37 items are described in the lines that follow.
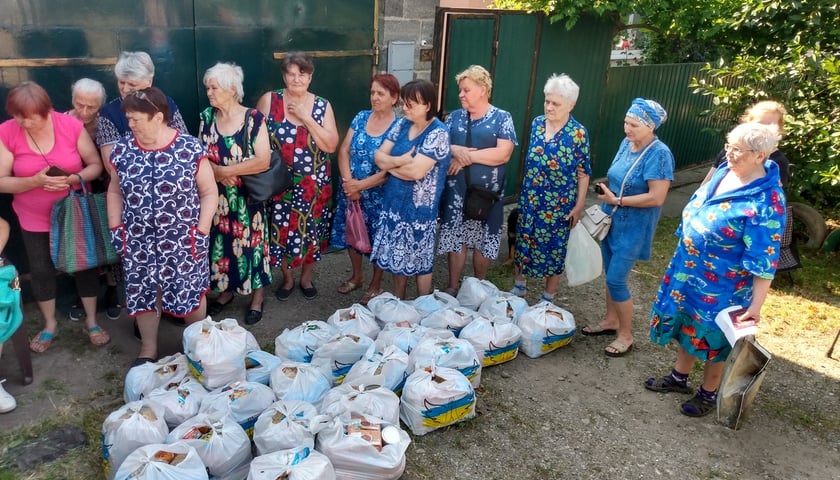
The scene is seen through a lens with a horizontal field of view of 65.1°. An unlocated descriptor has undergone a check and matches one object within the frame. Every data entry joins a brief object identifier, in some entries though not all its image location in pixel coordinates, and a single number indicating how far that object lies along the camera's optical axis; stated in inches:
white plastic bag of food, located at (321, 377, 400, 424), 123.9
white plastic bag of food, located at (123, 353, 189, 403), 133.4
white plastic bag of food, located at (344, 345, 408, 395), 136.0
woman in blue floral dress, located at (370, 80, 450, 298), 164.9
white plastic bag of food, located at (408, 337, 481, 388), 143.6
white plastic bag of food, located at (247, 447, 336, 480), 104.2
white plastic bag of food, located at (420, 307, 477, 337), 163.5
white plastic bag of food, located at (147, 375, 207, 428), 122.9
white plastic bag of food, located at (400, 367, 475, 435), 132.6
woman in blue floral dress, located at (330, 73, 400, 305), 173.5
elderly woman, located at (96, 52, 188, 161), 147.0
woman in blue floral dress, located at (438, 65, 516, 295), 173.6
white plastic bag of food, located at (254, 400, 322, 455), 115.5
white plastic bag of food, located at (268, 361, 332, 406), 132.5
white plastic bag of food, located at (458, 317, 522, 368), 157.5
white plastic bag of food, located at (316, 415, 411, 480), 114.3
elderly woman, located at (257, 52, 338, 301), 171.2
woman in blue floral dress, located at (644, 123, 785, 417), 124.0
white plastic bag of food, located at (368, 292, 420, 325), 163.5
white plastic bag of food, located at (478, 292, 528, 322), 170.4
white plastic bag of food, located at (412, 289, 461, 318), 171.0
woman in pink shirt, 138.3
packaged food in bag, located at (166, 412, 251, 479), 111.9
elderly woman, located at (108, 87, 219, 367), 135.6
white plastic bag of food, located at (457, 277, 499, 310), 179.2
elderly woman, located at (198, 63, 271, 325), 156.1
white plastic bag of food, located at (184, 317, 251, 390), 134.5
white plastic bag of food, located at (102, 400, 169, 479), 113.1
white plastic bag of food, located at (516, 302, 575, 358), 166.9
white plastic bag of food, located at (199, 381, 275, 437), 124.8
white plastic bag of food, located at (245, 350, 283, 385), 140.5
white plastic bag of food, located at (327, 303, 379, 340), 156.4
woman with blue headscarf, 152.9
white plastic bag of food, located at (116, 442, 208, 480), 101.7
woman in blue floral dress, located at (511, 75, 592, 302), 174.1
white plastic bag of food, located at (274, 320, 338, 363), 149.6
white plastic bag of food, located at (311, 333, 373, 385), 144.7
